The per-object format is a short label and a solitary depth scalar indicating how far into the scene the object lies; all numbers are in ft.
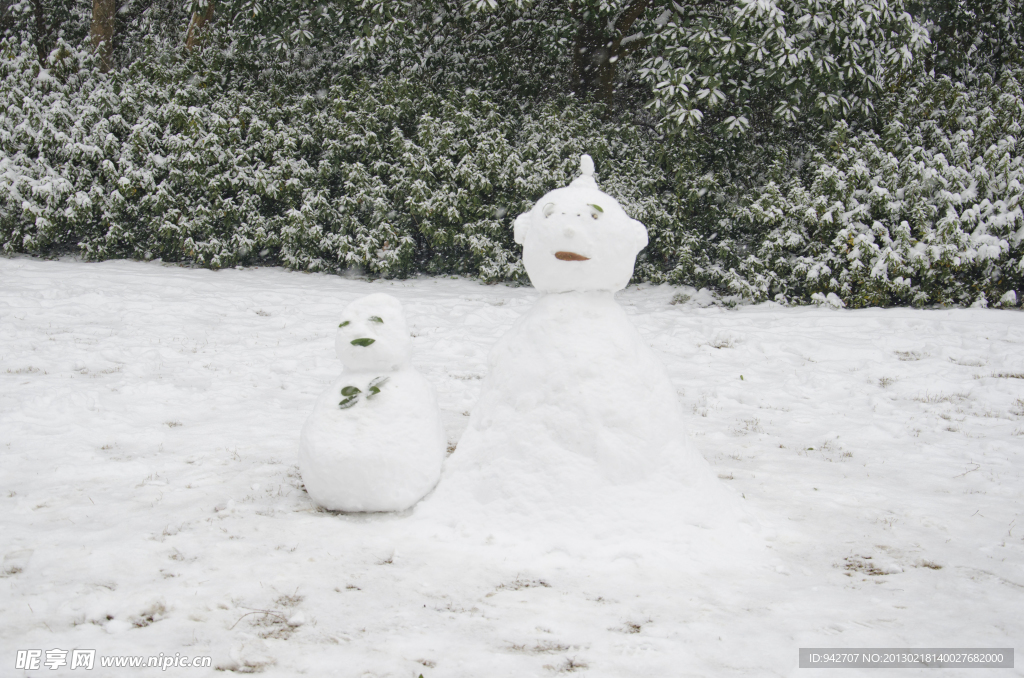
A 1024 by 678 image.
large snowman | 11.11
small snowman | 11.34
